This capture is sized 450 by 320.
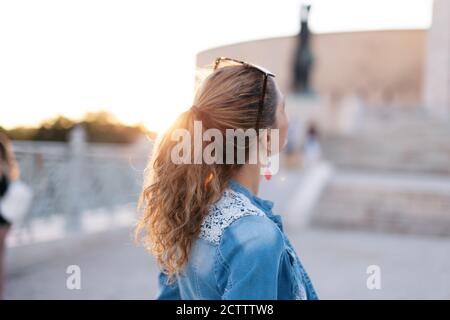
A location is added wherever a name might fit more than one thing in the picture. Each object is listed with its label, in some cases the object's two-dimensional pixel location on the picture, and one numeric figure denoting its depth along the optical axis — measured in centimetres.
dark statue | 2261
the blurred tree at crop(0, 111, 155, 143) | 1560
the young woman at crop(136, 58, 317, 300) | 140
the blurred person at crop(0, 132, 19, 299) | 375
